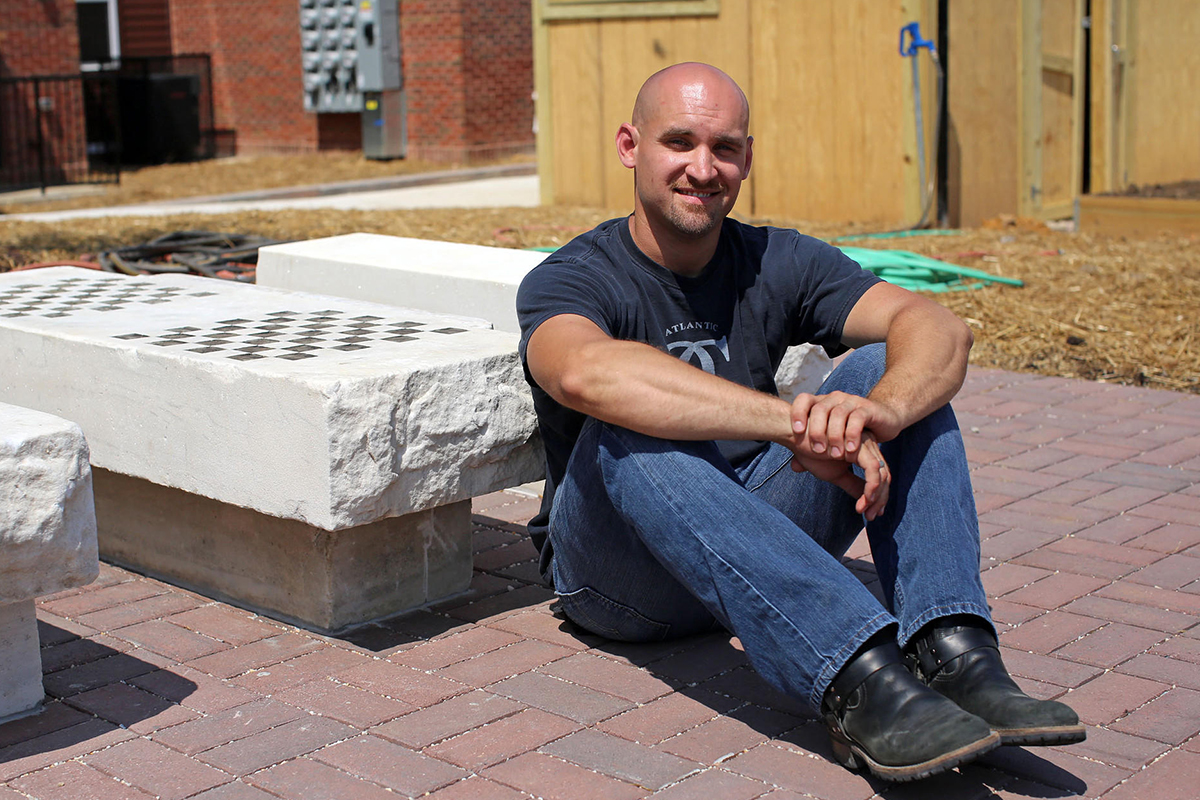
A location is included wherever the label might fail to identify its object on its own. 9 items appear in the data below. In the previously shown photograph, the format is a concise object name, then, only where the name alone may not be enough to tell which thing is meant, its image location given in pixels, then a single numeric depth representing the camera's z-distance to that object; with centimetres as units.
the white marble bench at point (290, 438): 309
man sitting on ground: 255
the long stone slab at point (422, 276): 439
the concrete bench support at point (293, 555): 339
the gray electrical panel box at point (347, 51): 1770
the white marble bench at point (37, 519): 265
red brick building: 1677
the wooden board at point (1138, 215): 966
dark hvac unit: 1891
